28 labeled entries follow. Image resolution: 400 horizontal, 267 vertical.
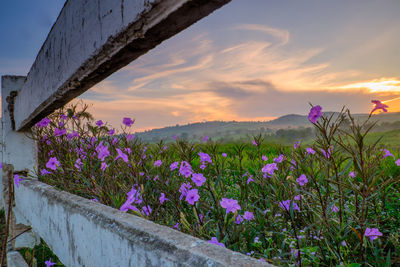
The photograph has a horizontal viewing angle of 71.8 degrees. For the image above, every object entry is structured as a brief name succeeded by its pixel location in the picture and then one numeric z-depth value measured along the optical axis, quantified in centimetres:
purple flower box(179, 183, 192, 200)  193
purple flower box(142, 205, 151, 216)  187
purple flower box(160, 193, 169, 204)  208
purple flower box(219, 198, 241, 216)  150
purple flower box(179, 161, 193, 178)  191
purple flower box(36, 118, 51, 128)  339
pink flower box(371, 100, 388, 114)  131
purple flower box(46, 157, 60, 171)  268
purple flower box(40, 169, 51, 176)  313
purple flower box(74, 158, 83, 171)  277
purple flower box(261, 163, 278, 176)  192
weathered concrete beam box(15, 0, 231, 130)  57
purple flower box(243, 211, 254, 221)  172
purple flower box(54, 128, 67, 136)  331
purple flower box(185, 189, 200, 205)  158
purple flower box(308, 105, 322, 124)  129
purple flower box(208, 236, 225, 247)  129
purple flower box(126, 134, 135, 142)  329
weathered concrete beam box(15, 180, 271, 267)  74
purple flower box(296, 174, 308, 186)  193
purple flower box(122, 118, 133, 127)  296
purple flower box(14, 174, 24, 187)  280
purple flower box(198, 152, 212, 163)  238
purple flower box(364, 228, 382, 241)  139
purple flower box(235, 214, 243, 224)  174
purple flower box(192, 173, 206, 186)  180
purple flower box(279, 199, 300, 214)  169
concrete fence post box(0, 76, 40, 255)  296
